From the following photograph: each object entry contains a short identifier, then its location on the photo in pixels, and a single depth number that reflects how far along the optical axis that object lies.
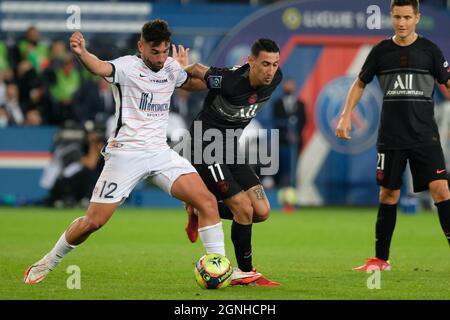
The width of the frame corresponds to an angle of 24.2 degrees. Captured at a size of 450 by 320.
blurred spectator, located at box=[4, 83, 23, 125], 21.71
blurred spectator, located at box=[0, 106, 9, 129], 21.55
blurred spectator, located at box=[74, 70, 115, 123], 21.83
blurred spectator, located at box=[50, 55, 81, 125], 22.05
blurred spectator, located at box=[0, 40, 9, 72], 22.25
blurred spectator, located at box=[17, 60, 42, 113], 21.84
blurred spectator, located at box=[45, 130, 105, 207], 20.81
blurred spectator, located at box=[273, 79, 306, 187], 22.11
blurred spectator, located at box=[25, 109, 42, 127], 21.81
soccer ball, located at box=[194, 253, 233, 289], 9.19
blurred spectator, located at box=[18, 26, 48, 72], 22.09
